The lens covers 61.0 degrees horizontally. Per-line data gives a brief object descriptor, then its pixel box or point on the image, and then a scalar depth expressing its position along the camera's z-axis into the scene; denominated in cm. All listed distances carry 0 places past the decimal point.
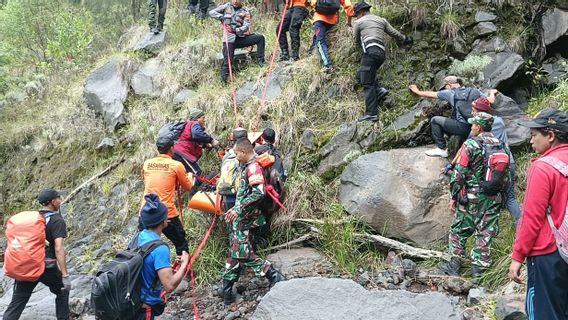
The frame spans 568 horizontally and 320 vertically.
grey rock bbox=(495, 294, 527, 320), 424
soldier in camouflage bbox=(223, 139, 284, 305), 566
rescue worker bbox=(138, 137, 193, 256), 634
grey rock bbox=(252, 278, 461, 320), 439
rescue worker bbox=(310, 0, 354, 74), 883
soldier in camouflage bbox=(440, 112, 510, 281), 550
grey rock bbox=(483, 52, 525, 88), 760
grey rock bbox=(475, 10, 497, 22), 838
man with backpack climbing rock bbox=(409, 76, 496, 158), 665
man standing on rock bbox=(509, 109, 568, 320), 340
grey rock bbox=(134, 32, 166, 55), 1182
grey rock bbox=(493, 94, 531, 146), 684
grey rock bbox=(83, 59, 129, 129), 1084
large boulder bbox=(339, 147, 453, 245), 632
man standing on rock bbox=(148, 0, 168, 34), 1205
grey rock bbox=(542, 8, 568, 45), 787
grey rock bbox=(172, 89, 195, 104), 1014
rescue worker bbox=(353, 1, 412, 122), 762
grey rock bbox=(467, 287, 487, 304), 498
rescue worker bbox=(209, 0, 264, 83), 993
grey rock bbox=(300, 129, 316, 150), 801
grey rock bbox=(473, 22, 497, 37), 821
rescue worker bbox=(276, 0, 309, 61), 958
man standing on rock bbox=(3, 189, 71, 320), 578
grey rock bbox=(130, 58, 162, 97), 1087
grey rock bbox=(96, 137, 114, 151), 1047
